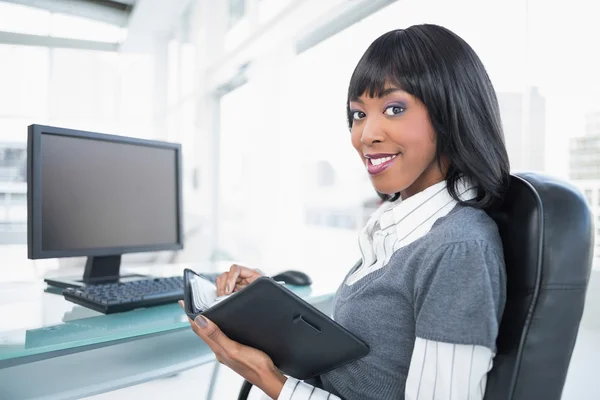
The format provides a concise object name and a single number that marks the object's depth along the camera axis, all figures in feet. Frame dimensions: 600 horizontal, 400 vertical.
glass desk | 2.86
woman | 2.17
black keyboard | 3.48
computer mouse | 4.74
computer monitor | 3.99
